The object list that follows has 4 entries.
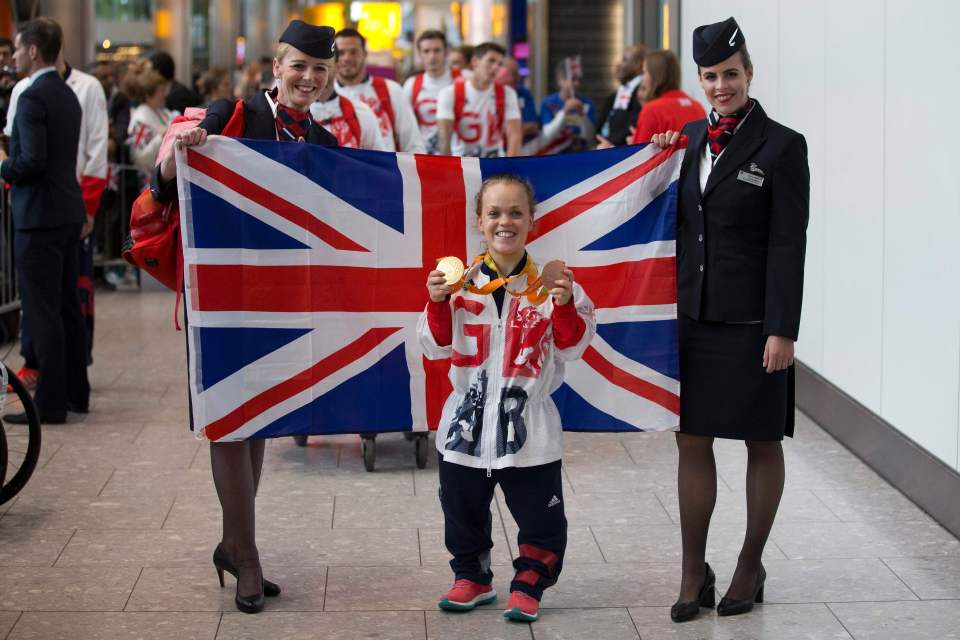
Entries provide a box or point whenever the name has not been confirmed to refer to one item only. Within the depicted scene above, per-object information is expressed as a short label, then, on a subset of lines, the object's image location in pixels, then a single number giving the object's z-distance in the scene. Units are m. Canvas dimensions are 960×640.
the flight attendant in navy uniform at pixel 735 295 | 4.09
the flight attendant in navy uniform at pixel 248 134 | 4.39
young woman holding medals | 4.14
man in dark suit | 7.00
